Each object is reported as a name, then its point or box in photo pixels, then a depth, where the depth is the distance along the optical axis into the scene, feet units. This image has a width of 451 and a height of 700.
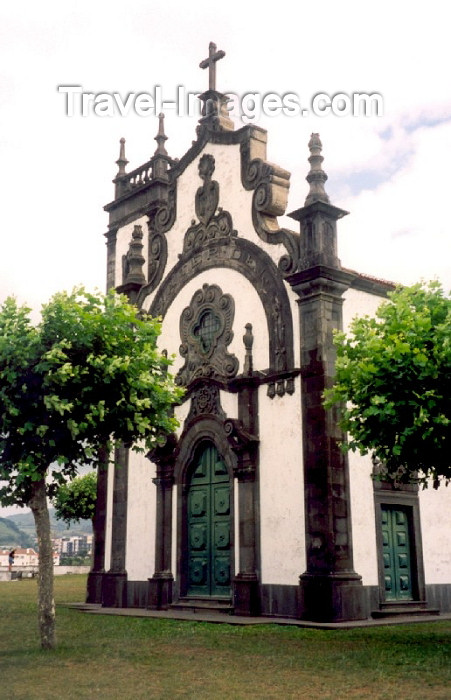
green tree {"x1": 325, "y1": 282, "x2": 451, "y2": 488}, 45.62
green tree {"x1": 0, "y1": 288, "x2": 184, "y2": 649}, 46.70
